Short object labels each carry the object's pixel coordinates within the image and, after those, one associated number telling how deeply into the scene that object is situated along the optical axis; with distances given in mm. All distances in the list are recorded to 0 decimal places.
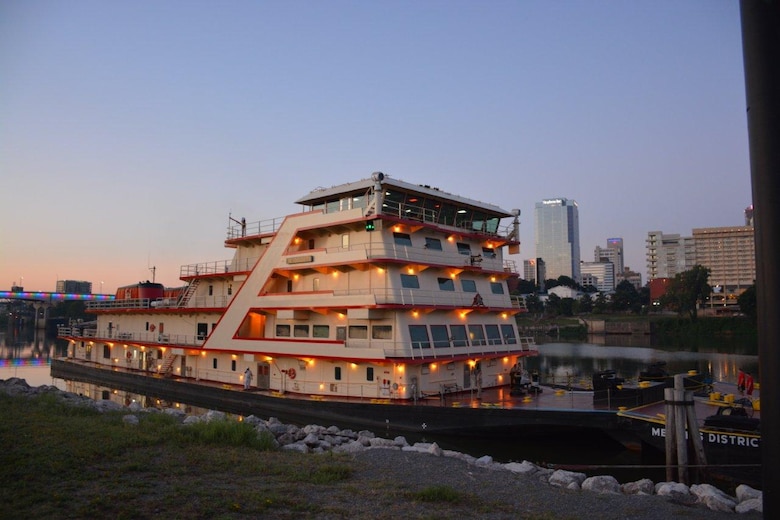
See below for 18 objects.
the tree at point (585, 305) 124125
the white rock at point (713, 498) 11227
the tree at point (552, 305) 120938
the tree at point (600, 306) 120188
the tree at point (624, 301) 118438
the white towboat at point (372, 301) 22188
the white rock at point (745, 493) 12359
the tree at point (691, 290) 96562
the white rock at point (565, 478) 13008
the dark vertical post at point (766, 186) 3070
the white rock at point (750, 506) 11016
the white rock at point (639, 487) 12867
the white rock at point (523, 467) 13980
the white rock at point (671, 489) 12555
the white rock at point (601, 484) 12625
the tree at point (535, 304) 124312
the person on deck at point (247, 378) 26031
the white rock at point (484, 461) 14836
